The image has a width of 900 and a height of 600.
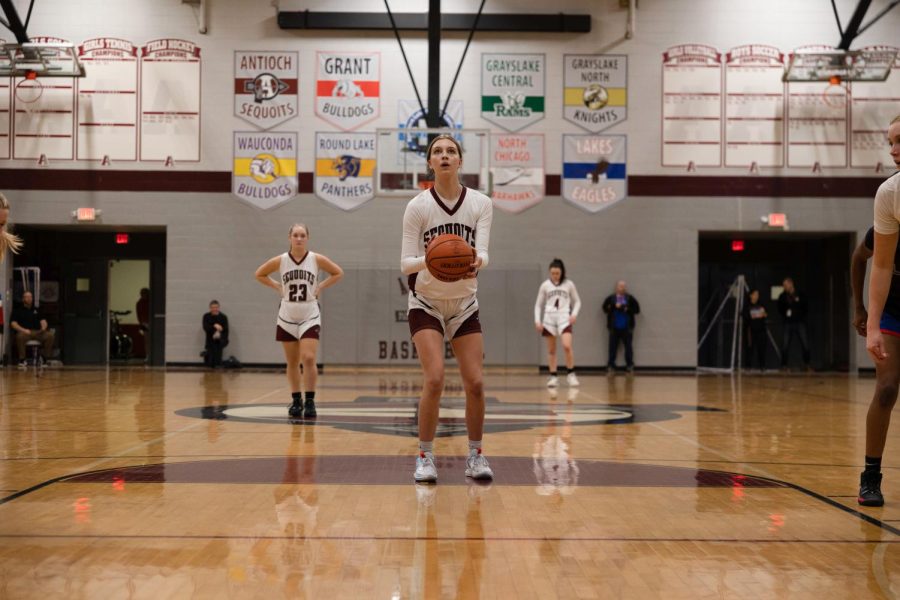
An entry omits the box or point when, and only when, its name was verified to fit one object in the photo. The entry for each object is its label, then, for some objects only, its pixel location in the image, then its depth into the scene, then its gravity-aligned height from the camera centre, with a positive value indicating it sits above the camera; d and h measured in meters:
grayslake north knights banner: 18.81 +4.49
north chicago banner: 18.78 +2.95
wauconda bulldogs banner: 18.77 +2.76
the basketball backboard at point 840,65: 17.16 +4.65
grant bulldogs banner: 18.80 +4.51
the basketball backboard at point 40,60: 16.83 +4.53
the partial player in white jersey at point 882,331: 4.12 -0.11
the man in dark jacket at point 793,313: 19.59 -0.15
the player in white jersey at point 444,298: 4.84 +0.02
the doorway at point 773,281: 20.25 +0.57
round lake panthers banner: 18.73 +2.77
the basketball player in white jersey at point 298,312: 8.38 -0.10
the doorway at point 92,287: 20.81 +0.29
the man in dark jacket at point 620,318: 18.36 -0.28
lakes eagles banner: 18.78 +2.83
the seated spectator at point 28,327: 17.89 -0.57
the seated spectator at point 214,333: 18.33 -0.67
